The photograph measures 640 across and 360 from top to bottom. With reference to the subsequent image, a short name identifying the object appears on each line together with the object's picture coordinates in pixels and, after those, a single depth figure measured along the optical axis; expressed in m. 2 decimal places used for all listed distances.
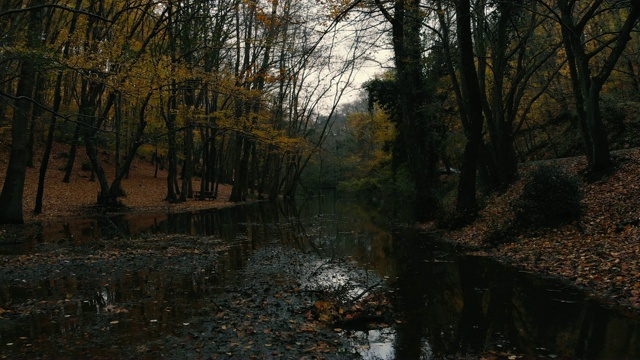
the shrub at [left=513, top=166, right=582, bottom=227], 10.82
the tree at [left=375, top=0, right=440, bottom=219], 15.26
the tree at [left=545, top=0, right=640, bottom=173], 11.61
